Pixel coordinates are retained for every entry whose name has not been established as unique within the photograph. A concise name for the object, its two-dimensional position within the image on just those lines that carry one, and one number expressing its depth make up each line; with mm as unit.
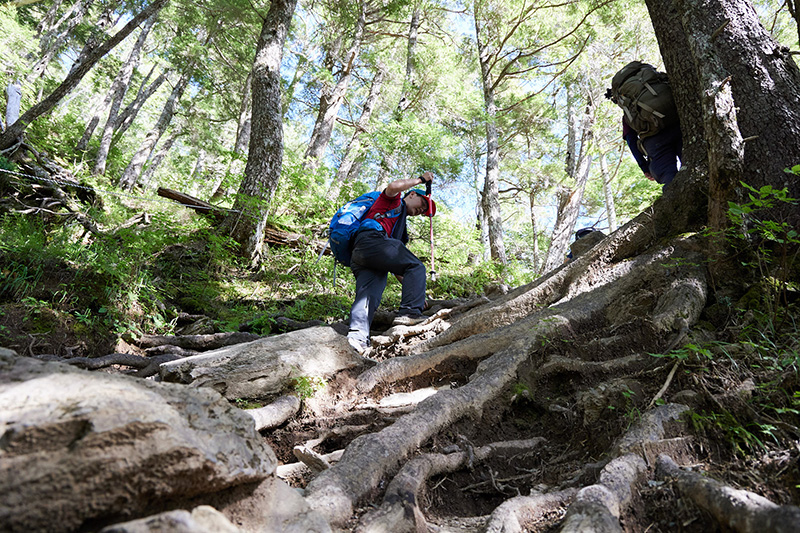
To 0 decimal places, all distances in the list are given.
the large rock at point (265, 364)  3623
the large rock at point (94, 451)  1061
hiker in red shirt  5234
